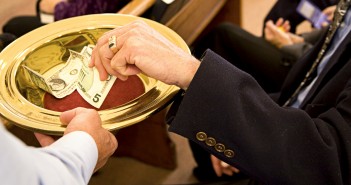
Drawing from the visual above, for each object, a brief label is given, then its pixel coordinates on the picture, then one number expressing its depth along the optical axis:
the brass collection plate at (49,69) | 0.59
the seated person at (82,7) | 1.11
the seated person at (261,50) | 1.18
